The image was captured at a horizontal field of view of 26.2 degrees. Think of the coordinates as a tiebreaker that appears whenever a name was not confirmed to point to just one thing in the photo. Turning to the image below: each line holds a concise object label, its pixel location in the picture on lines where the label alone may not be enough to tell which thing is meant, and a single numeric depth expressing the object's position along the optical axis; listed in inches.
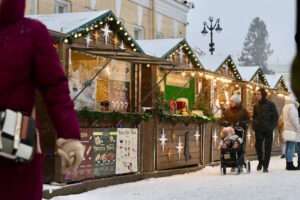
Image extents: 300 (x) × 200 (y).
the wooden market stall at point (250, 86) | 844.6
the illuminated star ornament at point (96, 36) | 481.7
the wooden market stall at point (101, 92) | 428.8
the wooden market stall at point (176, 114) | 571.5
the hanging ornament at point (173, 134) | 595.4
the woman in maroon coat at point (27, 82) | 113.7
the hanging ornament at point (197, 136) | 662.8
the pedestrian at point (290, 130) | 649.0
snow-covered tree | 4453.7
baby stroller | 584.1
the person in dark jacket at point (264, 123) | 610.9
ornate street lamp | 1167.0
